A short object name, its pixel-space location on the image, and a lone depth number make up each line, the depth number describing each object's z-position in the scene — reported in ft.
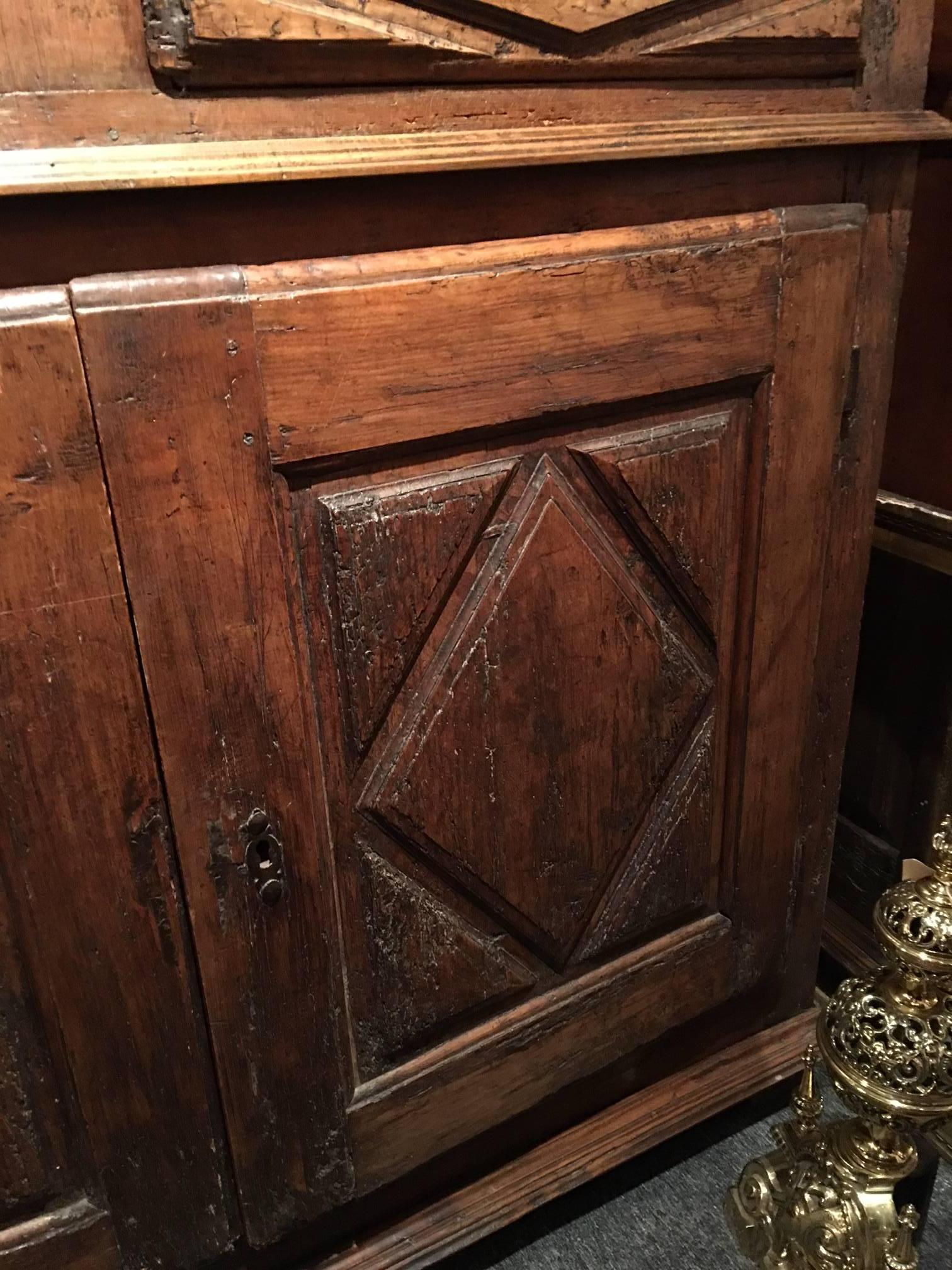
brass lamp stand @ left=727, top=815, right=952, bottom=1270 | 2.82
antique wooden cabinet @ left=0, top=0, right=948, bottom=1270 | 2.17
